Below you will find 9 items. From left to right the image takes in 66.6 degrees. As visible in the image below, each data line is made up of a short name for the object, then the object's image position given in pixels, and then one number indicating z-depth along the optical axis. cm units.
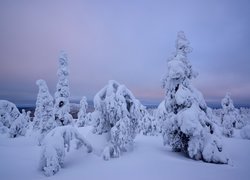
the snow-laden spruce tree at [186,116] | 1328
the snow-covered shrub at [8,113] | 3369
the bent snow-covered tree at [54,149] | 1093
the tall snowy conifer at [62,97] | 2134
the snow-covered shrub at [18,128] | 3005
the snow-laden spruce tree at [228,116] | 3562
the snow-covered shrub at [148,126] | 3238
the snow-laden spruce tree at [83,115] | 5602
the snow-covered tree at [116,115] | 1450
